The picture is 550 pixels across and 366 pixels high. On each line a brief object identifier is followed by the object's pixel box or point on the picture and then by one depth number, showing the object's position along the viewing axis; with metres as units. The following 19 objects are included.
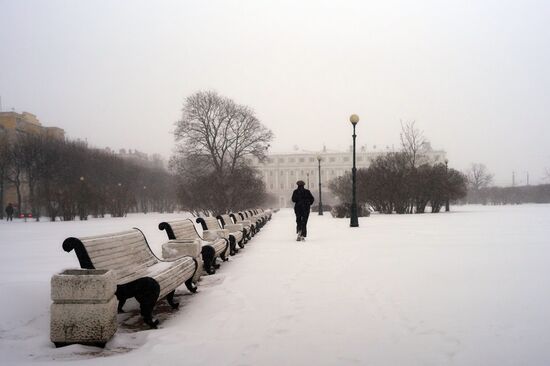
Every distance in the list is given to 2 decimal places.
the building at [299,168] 115.62
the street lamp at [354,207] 17.05
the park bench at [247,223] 13.00
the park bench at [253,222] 15.06
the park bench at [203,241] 7.16
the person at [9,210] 39.06
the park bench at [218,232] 9.28
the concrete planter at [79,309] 3.84
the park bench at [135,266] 4.36
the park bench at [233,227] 11.49
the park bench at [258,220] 18.14
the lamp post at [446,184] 30.80
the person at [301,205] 12.44
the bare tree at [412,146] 40.28
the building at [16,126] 59.10
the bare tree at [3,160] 44.22
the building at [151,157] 124.21
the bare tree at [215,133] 42.38
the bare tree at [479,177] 71.31
